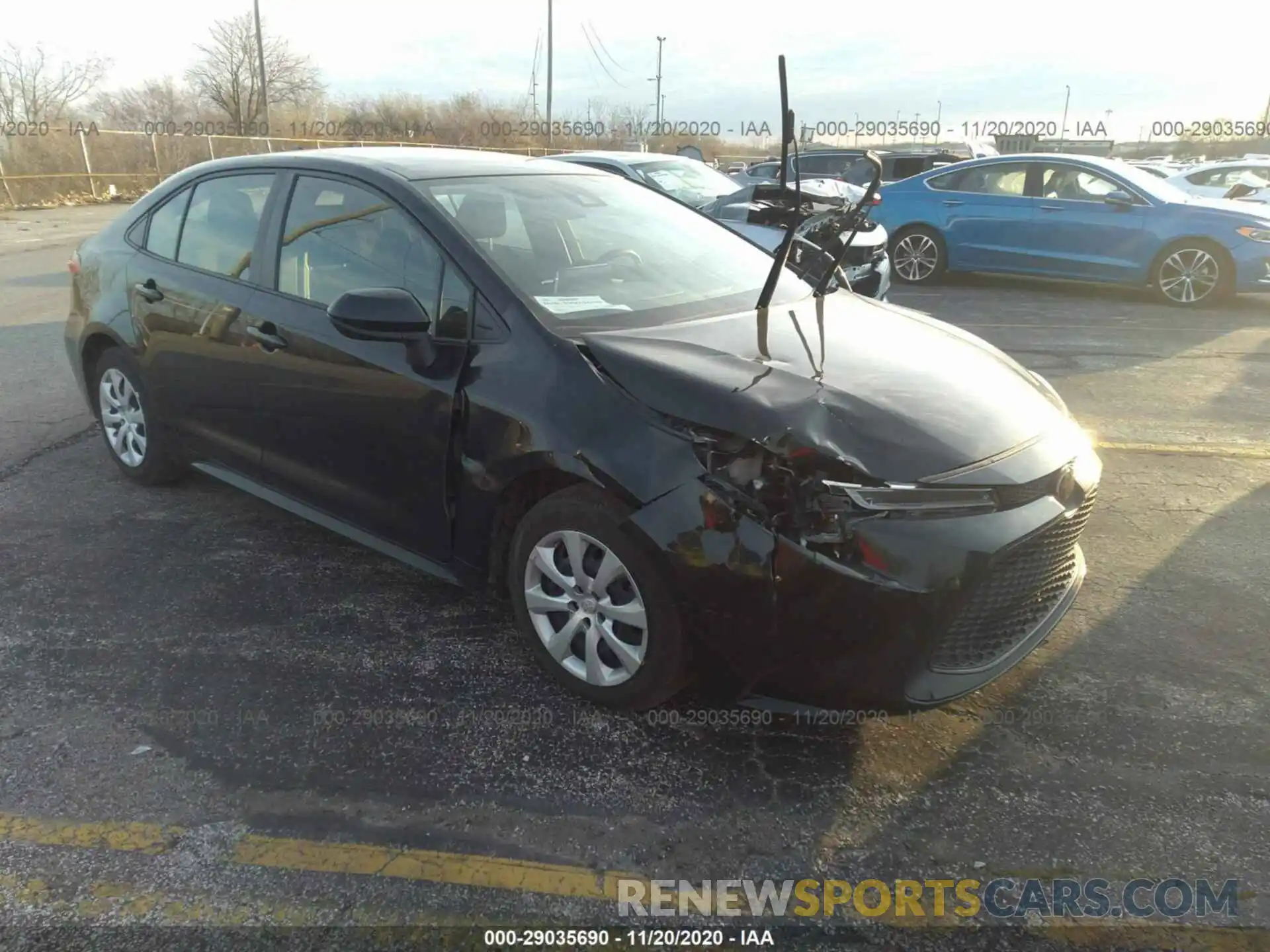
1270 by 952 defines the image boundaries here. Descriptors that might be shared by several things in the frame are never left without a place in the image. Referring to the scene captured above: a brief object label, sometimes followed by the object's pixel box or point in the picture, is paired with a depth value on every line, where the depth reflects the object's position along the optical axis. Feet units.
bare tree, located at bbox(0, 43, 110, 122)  128.77
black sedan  7.82
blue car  30.71
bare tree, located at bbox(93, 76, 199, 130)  155.84
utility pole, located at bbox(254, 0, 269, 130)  126.72
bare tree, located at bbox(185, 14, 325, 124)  161.07
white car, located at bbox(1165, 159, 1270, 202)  53.67
